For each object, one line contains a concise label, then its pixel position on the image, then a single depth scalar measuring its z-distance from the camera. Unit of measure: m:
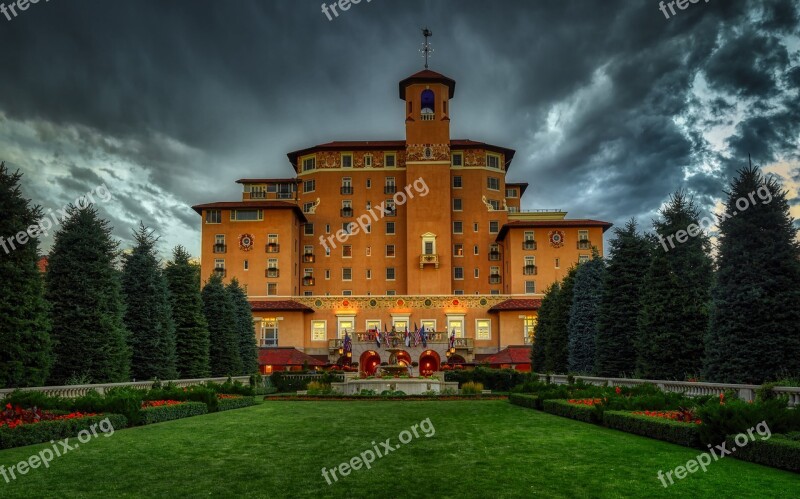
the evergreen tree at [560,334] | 45.06
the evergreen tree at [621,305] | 33.47
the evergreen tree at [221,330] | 44.25
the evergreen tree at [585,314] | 40.00
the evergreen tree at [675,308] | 27.38
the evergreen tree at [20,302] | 21.86
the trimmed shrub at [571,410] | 19.95
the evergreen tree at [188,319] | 37.76
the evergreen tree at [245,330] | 51.41
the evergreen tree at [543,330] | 50.75
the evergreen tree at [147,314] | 32.66
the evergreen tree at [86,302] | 26.75
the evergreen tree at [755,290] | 20.92
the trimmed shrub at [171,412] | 20.95
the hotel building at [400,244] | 74.19
